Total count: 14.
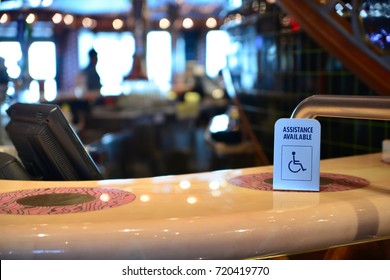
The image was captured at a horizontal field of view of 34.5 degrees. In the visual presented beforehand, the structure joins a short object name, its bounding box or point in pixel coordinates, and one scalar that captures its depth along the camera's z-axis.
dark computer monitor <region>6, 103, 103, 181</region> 2.00
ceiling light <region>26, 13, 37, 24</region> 4.24
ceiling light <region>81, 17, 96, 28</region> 17.44
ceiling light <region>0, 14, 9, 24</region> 3.78
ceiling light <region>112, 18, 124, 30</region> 17.91
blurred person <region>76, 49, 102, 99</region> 9.87
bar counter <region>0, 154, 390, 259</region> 1.31
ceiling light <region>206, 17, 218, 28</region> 18.70
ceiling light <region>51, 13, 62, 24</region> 6.91
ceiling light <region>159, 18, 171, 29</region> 18.42
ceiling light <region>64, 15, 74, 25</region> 15.95
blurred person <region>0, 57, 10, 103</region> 3.68
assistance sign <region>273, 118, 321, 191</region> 1.71
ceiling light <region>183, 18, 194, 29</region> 18.73
